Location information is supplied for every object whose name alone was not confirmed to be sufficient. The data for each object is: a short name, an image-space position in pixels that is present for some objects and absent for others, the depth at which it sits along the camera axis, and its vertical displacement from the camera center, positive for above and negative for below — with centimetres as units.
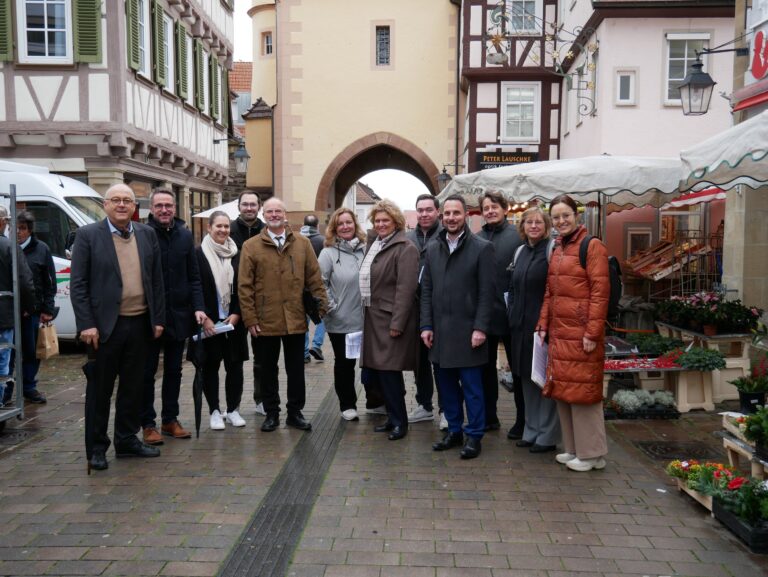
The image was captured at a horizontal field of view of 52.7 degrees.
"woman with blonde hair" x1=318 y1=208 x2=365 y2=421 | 655 -43
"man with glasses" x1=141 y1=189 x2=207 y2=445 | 588 -41
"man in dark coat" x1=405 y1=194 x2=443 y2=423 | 672 -5
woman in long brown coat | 602 -53
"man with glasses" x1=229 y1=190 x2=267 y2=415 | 657 +13
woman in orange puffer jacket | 509 -62
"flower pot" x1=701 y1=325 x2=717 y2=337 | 751 -88
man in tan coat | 607 -38
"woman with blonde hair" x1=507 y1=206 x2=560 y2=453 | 565 -58
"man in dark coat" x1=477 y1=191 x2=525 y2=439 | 617 -20
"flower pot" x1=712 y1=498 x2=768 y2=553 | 398 -153
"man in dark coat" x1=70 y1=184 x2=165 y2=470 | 532 -47
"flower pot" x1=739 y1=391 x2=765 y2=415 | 598 -125
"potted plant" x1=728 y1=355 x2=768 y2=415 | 597 -115
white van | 1095 +37
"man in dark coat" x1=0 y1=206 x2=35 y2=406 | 652 -45
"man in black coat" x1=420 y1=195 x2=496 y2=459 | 559 -49
